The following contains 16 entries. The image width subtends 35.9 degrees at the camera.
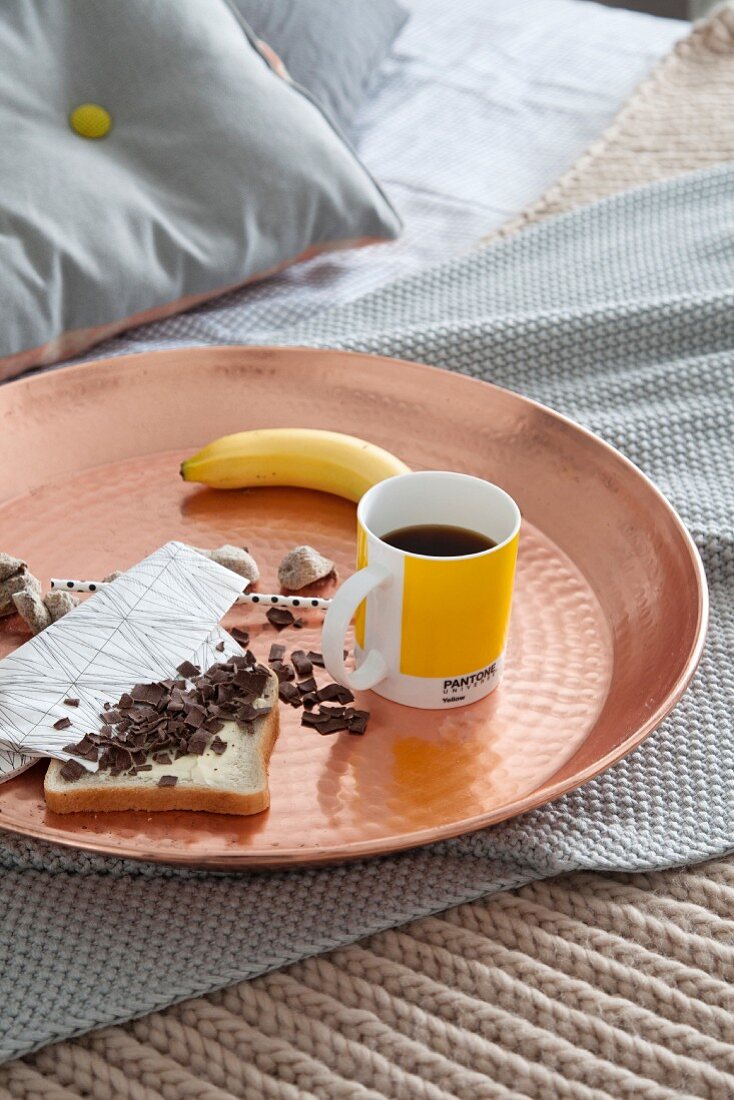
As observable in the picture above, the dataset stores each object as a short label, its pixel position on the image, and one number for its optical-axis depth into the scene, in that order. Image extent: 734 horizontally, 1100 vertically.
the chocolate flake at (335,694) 0.81
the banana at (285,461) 1.03
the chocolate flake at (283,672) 0.83
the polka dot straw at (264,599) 0.90
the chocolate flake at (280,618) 0.89
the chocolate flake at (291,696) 0.81
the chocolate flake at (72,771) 0.70
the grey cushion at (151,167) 1.24
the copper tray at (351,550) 0.71
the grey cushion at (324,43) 1.68
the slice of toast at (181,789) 0.70
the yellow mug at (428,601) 0.77
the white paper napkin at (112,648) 0.74
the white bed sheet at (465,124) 1.43
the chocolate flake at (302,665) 0.83
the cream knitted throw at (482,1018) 0.61
